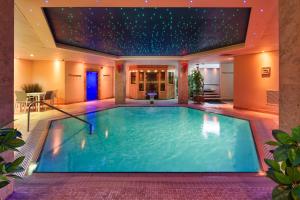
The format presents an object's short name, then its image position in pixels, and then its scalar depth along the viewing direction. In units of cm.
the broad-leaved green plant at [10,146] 161
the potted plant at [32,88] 1234
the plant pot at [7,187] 242
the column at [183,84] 1348
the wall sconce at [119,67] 1328
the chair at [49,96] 1089
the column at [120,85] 1336
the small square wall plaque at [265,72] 952
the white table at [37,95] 1062
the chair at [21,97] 991
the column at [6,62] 240
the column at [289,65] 227
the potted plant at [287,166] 150
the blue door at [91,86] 1574
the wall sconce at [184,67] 1339
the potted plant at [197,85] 1386
